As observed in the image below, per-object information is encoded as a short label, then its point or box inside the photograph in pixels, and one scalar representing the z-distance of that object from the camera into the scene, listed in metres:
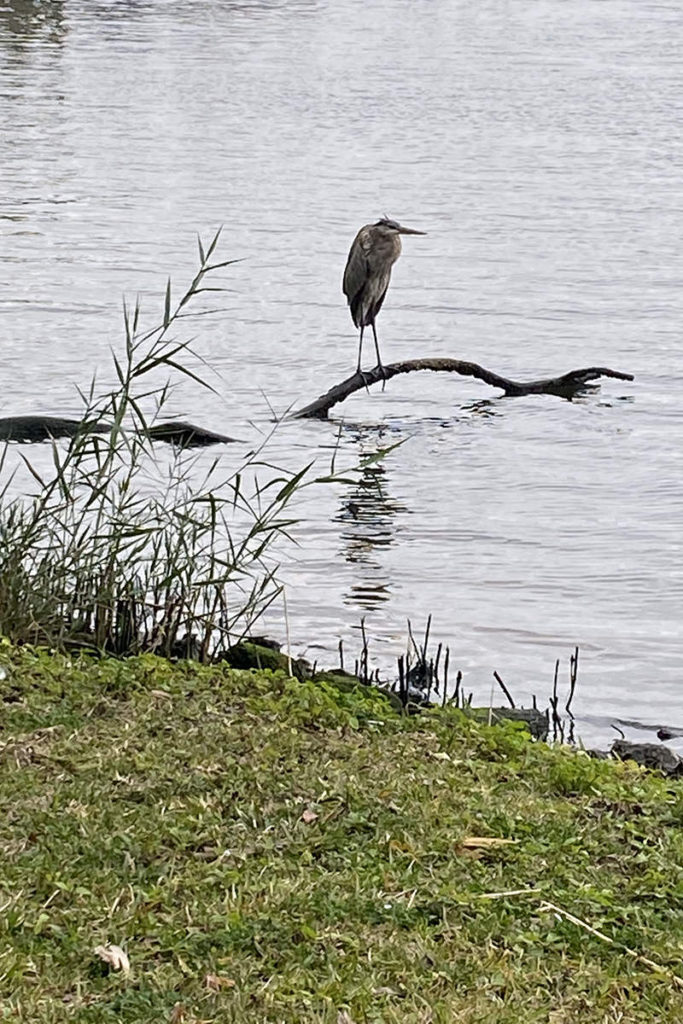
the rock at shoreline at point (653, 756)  12.75
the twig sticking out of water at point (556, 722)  14.10
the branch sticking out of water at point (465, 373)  26.08
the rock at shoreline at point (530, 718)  13.29
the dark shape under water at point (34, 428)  22.75
